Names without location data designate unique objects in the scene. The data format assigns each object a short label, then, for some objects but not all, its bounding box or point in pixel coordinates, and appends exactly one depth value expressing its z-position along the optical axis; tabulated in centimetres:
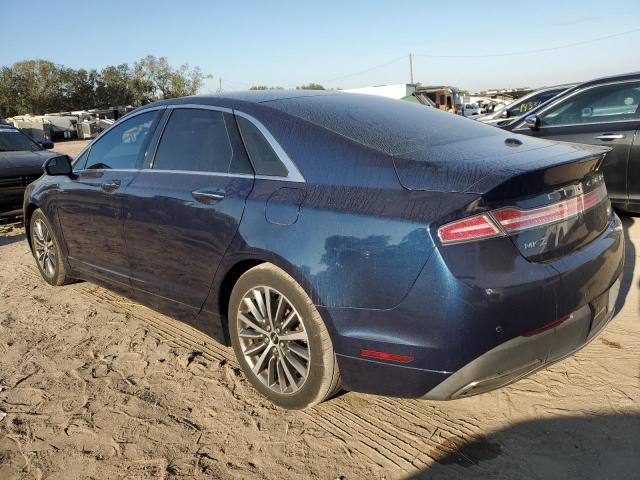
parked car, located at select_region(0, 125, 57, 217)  777
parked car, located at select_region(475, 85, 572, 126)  880
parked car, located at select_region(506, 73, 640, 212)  546
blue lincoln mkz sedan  215
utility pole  6132
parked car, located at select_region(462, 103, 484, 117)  3414
